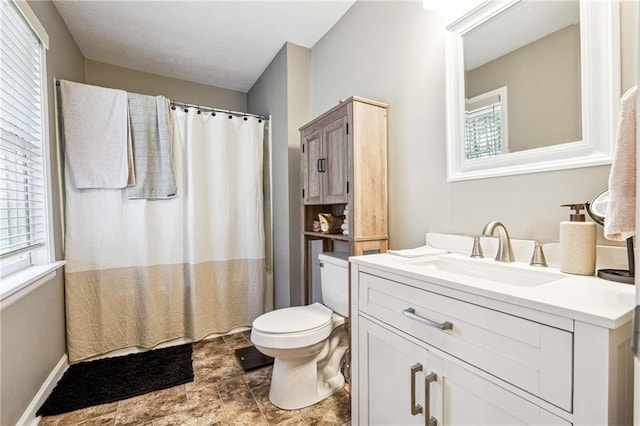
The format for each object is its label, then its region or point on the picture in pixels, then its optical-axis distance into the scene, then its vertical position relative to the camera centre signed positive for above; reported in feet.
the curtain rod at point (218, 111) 7.87 +2.80
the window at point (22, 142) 4.59 +1.26
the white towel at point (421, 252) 4.22 -0.68
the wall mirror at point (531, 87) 3.02 +1.41
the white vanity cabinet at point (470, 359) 1.93 -1.31
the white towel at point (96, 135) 6.64 +1.80
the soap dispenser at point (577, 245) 2.95 -0.43
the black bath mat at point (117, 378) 5.41 -3.49
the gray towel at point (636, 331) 1.44 -0.64
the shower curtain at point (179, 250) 6.95 -1.01
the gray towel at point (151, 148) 7.32 +1.61
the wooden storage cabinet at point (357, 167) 5.24 +0.75
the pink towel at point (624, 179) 2.40 +0.18
